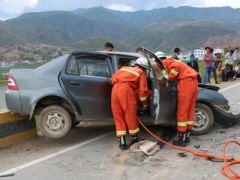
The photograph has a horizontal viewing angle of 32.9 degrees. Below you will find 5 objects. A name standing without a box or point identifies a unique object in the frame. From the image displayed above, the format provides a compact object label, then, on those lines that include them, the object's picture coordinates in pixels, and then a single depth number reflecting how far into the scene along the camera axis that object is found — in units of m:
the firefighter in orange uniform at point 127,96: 6.20
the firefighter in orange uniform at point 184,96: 6.46
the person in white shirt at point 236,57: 19.17
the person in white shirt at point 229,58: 18.62
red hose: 4.86
